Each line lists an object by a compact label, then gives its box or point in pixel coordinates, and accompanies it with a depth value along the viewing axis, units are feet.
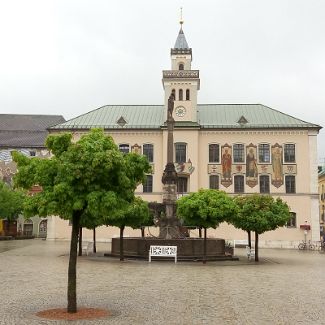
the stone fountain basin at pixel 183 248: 89.89
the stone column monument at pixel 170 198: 100.48
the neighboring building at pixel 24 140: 220.84
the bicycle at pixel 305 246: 153.36
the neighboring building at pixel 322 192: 290.35
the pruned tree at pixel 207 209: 83.51
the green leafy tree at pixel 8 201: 174.50
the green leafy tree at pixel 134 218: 86.89
